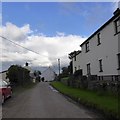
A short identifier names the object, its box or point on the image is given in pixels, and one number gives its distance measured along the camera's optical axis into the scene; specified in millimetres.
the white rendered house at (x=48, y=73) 60331
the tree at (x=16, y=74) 17504
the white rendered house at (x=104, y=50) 11001
